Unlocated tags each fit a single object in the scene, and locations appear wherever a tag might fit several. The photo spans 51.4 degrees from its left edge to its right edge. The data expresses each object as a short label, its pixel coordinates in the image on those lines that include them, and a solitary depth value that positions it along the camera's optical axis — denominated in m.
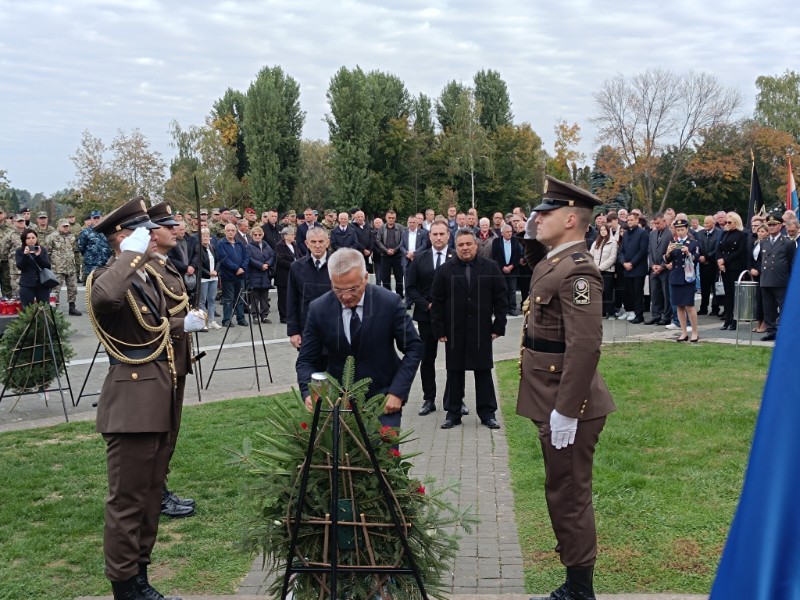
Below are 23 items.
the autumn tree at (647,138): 59.78
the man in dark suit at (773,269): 15.03
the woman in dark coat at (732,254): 17.50
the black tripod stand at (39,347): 10.07
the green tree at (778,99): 82.19
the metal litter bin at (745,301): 13.96
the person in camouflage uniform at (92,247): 18.28
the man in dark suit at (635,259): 18.44
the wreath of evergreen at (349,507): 4.11
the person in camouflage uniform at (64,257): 19.70
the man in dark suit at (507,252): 18.91
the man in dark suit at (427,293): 10.23
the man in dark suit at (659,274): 17.91
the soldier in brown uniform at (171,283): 5.68
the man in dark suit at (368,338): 5.30
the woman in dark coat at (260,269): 18.88
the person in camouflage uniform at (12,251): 18.50
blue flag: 1.48
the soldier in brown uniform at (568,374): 4.53
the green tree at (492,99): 70.94
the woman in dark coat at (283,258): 19.20
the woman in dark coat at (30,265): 16.06
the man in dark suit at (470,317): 9.35
